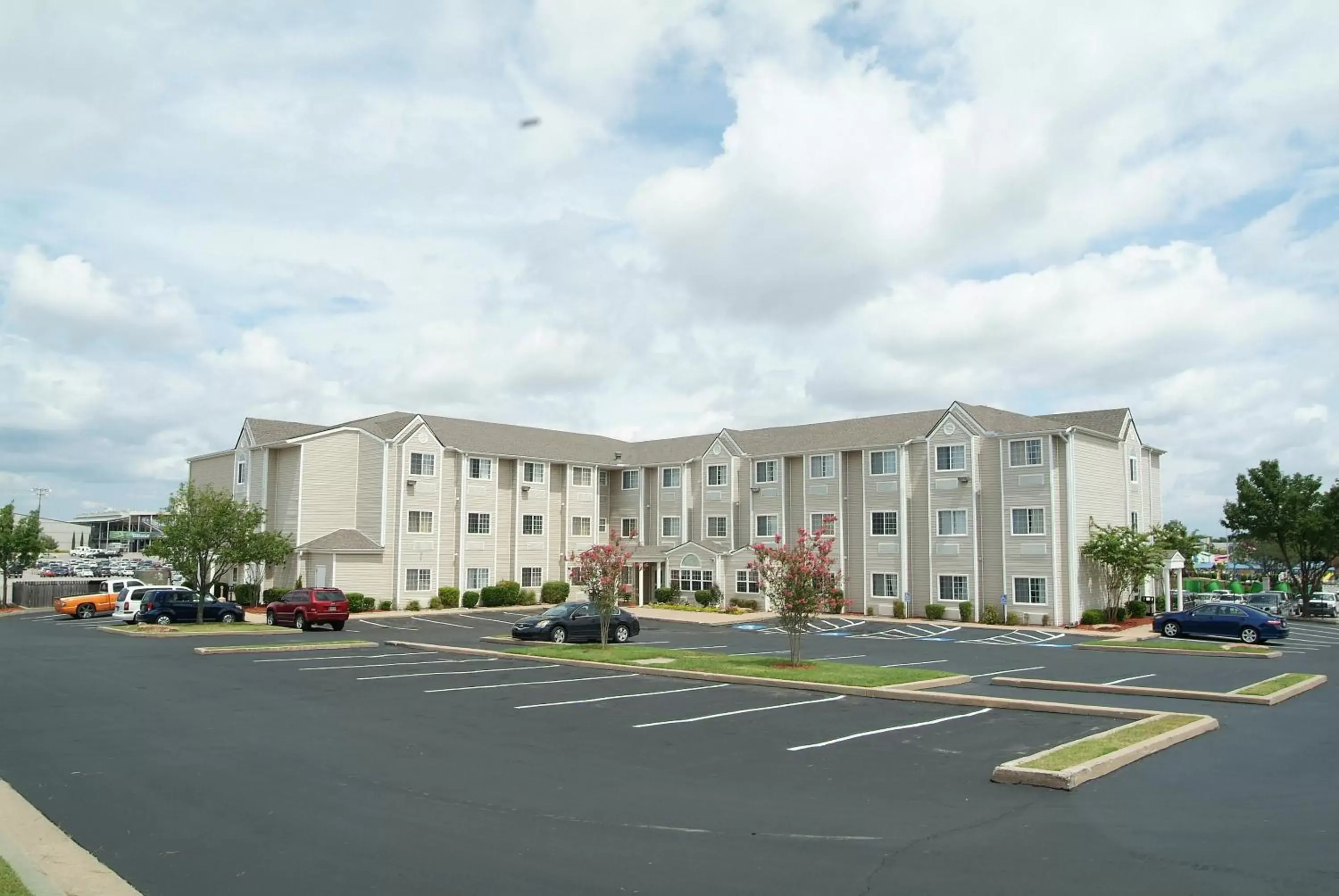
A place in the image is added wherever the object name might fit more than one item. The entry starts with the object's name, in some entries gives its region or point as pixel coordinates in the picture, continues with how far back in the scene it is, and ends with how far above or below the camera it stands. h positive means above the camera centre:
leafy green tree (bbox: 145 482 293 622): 39.47 +0.71
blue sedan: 33.28 -2.36
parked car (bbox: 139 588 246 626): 39.41 -2.25
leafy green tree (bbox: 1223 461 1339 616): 58.09 +2.53
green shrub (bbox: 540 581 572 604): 56.16 -2.20
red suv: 37.91 -2.15
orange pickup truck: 46.97 -2.42
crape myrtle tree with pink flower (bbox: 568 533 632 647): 27.75 -0.57
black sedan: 31.75 -2.30
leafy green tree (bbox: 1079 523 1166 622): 43.78 -0.01
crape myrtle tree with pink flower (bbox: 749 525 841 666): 23.11 -0.58
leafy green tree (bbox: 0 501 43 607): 54.88 +0.68
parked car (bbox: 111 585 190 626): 42.69 -2.17
